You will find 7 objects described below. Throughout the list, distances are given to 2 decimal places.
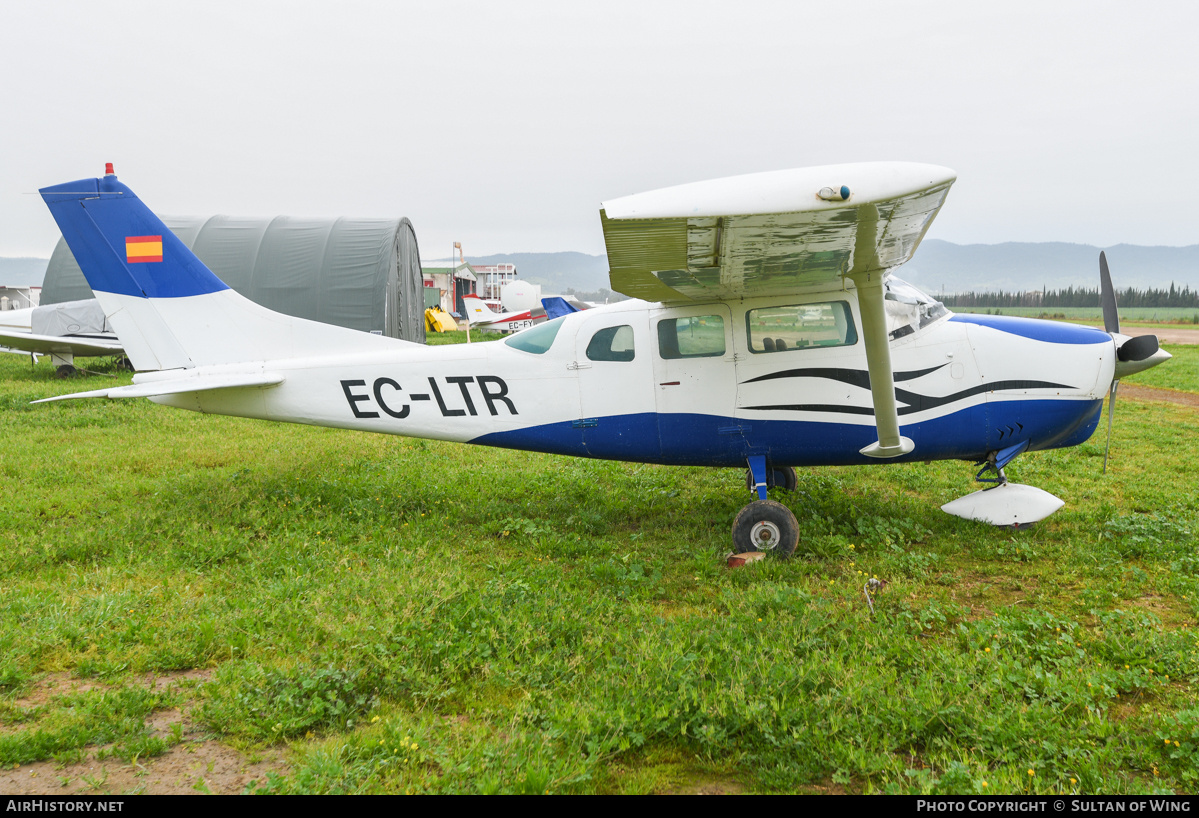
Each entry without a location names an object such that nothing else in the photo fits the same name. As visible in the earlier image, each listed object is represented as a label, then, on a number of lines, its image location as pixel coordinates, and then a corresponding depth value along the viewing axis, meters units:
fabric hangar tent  20.00
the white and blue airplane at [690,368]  5.41
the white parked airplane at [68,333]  16.47
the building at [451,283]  63.81
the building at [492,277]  84.29
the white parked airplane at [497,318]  33.25
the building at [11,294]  53.11
